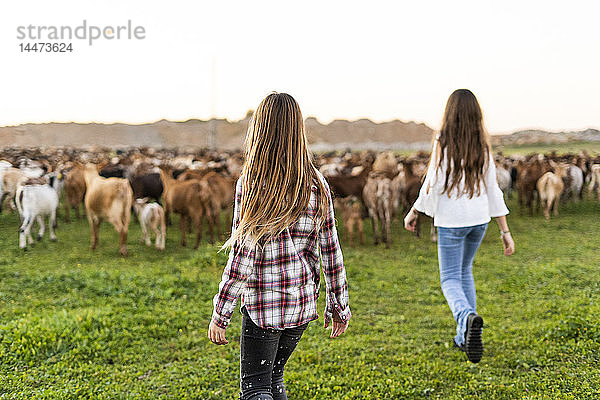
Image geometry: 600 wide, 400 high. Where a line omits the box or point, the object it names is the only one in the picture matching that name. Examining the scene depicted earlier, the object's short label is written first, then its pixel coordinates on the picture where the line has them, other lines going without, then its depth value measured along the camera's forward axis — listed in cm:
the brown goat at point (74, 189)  1434
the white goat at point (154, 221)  1109
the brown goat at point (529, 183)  1645
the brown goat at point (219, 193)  1223
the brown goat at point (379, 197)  1240
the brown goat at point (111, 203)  1047
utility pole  6231
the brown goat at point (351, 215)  1172
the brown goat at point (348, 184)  1441
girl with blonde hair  259
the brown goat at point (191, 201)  1153
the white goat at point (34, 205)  1085
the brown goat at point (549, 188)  1577
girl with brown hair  433
